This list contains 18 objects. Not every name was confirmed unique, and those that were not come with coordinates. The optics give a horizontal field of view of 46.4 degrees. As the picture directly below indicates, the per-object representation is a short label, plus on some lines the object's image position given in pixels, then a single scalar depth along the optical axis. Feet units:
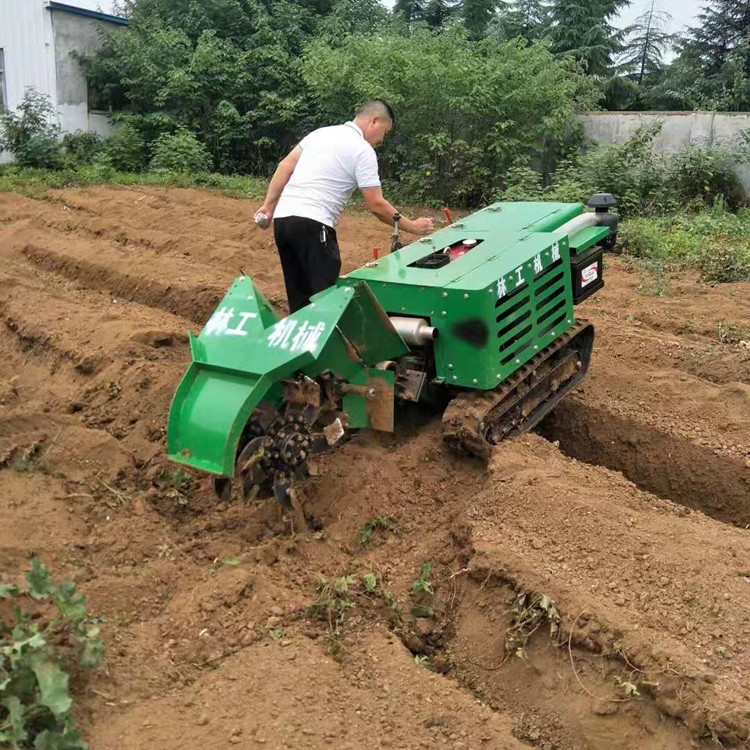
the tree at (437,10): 87.10
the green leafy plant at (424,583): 12.71
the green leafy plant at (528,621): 11.50
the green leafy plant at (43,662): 8.50
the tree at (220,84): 60.70
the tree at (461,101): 45.57
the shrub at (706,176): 42.80
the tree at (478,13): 82.33
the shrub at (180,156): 55.57
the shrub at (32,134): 56.34
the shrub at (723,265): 31.09
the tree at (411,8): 88.28
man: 16.98
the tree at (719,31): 78.38
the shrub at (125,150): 57.93
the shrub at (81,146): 58.18
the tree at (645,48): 87.15
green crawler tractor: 12.87
